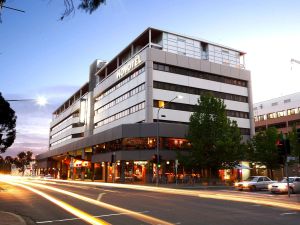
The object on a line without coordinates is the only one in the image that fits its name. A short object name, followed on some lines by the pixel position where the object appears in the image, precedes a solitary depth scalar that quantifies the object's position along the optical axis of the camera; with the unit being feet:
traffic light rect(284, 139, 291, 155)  56.19
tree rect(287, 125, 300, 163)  126.27
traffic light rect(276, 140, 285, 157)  56.45
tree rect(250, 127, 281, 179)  127.93
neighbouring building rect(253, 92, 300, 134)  212.18
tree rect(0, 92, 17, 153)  90.07
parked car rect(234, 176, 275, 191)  80.32
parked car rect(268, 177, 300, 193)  66.46
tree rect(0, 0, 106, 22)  19.31
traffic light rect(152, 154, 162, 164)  96.95
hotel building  130.65
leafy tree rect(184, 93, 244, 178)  111.30
